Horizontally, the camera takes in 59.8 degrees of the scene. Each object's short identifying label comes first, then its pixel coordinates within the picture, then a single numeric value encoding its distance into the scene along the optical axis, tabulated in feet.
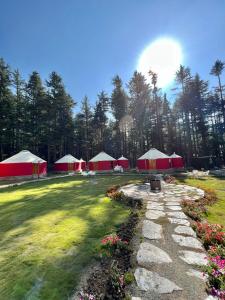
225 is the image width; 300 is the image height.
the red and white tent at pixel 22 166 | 64.75
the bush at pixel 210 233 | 11.79
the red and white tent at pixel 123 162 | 100.58
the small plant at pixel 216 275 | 7.52
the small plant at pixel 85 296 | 7.68
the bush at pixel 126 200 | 22.10
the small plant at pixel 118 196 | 25.78
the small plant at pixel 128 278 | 8.40
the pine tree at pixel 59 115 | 104.30
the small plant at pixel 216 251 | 10.47
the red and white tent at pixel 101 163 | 92.68
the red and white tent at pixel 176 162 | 85.20
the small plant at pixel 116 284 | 7.78
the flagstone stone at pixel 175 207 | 19.44
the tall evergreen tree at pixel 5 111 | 85.15
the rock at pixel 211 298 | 7.29
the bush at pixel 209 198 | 22.49
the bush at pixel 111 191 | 29.44
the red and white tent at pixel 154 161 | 76.74
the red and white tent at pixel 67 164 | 92.89
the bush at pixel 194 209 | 16.80
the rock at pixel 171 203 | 21.13
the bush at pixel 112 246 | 11.32
